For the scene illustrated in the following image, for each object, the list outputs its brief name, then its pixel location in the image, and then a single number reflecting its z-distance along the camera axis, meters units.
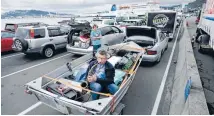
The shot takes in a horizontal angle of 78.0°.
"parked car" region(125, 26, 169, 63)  5.74
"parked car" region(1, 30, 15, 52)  7.56
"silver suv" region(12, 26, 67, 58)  6.43
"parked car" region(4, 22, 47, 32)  9.24
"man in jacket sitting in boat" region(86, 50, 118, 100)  2.90
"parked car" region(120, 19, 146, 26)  14.57
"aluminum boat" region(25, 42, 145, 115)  2.42
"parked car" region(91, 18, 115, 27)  14.36
